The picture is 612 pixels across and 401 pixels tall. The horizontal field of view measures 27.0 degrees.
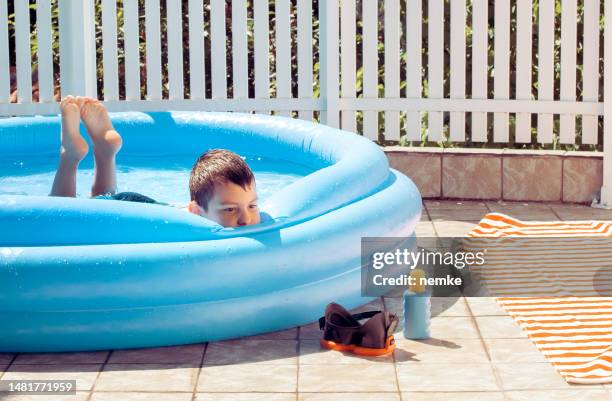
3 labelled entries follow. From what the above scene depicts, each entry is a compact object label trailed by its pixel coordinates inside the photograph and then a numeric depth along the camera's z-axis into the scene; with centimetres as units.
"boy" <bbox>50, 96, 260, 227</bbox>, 470
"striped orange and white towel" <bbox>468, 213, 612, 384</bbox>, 422
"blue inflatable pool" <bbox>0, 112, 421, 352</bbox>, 423
